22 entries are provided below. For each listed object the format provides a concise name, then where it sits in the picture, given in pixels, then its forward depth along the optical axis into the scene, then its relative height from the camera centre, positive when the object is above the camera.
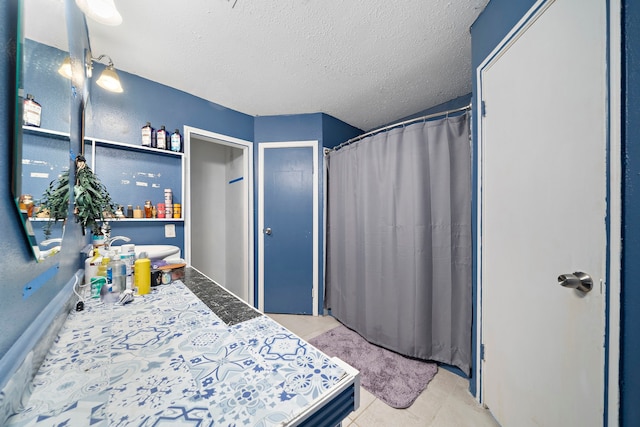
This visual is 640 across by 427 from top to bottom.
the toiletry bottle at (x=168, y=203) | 1.81 +0.06
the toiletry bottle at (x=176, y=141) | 1.83 +0.61
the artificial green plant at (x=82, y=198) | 0.72 +0.05
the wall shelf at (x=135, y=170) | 1.57 +0.33
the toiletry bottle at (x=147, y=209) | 1.72 +0.01
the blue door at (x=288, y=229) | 2.44 -0.22
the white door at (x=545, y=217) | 0.68 -0.02
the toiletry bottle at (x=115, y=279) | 0.90 -0.32
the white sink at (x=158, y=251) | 1.43 -0.29
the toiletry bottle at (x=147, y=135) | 1.70 +0.62
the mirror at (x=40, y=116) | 0.47 +0.28
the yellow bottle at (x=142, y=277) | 0.95 -0.31
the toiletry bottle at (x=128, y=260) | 1.04 -0.26
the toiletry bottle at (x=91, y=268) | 1.06 -0.30
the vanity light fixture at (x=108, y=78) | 1.32 +0.85
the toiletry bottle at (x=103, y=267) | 1.06 -0.29
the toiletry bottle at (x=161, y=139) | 1.76 +0.61
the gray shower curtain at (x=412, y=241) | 1.48 -0.25
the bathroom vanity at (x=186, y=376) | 0.39 -0.38
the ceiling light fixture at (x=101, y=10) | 0.98 +0.97
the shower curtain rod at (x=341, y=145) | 2.23 +0.73
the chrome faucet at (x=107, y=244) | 1.32 -0.22
